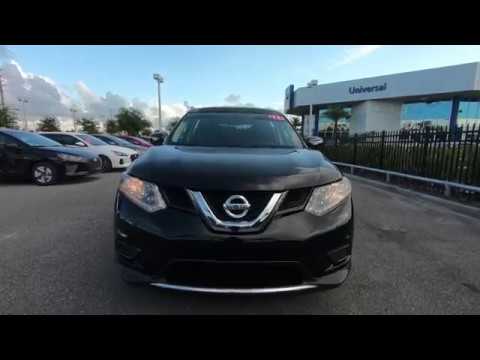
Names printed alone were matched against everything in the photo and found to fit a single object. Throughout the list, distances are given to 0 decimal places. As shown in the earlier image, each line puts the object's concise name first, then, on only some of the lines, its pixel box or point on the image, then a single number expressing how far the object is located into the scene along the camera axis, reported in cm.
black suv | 163
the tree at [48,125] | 5122
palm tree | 3031
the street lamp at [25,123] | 5595
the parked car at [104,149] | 959
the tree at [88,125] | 5519
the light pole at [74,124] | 5784
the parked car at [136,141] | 1609
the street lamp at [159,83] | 2352
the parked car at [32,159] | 678
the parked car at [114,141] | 1211
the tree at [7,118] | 3007
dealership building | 2259
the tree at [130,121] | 4830
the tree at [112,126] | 5220
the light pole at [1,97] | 3608
